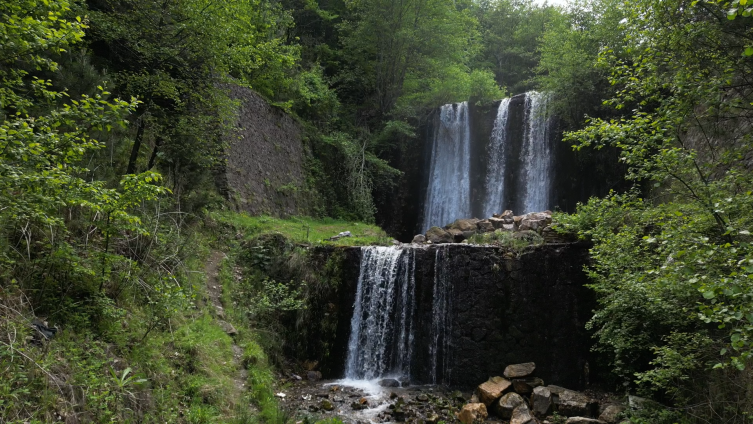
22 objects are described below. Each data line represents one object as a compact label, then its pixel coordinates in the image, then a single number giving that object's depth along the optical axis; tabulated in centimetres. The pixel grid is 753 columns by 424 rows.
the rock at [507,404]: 725
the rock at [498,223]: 1285
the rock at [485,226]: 1287
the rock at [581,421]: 654
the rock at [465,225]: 1341
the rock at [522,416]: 686
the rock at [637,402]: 625
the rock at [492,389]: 759
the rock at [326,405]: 740
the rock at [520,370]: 817
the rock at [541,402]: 722
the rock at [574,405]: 702
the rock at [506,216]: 1337
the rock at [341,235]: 1199
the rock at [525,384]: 794
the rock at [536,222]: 1062
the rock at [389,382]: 900
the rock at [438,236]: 1289
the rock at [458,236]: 1215
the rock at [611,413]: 660
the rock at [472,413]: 710
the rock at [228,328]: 759
